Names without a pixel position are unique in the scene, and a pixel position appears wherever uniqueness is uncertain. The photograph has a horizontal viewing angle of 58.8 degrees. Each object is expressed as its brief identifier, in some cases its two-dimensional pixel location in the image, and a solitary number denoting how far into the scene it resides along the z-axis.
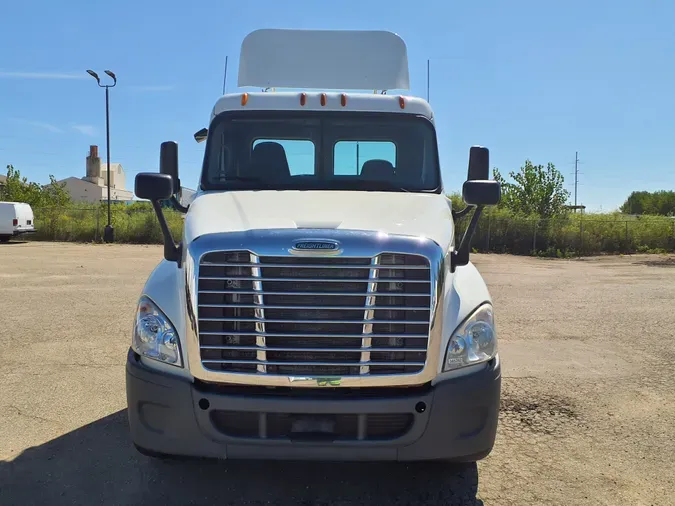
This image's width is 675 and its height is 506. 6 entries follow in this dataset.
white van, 25.17
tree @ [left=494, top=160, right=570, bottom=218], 35.06
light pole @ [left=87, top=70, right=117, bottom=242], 26.91
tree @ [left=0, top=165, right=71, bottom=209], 36.25
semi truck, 3.26
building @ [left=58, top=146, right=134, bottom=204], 71.75
